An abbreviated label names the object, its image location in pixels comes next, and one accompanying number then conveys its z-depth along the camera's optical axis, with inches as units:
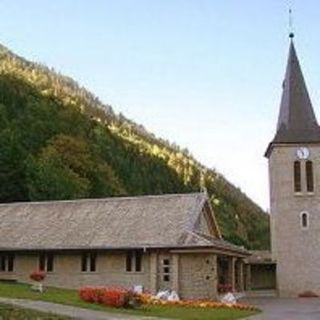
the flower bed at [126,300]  1182.3
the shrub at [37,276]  1416.1
